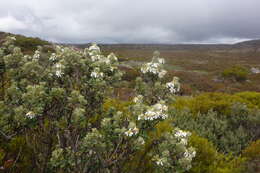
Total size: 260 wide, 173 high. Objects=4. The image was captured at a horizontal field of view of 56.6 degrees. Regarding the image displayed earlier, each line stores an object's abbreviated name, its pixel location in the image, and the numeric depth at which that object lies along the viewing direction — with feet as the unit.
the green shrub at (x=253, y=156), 17.30
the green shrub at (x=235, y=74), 85.25
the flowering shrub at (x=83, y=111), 9.21
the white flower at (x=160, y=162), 9.28
